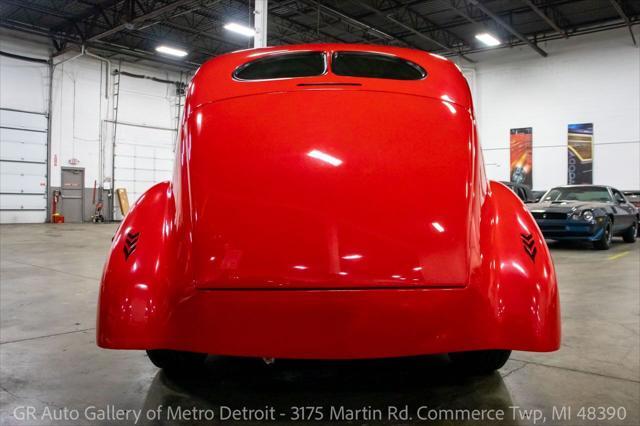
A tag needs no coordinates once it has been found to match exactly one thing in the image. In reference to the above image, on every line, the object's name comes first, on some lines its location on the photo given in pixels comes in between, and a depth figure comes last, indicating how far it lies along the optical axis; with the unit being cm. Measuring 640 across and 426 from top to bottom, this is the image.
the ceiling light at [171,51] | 1781
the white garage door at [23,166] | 1623
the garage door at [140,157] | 1905
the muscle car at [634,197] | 1206
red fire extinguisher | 1738
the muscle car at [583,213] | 829
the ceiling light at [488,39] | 1653
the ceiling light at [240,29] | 1519
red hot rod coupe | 161
